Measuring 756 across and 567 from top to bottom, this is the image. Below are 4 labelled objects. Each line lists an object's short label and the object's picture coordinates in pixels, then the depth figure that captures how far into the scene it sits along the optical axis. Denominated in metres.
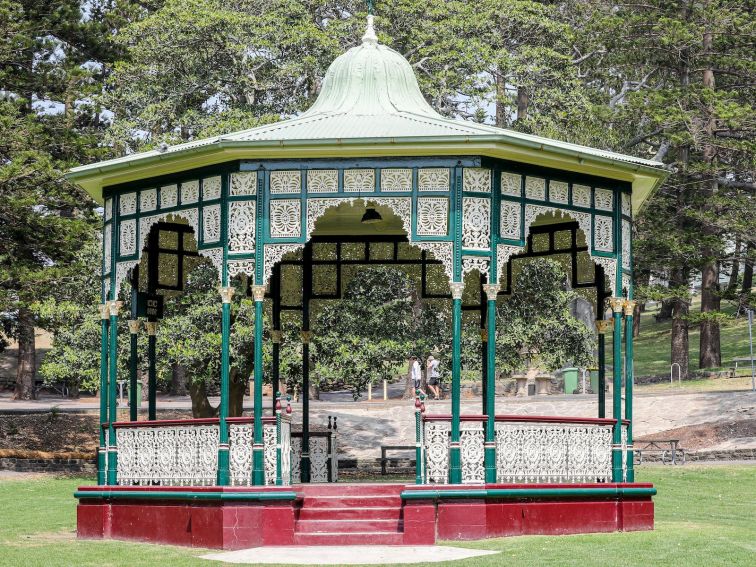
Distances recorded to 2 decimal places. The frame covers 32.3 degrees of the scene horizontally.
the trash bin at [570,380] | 45.41
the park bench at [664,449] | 31.70
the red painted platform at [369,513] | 15.91
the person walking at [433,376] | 39.84
